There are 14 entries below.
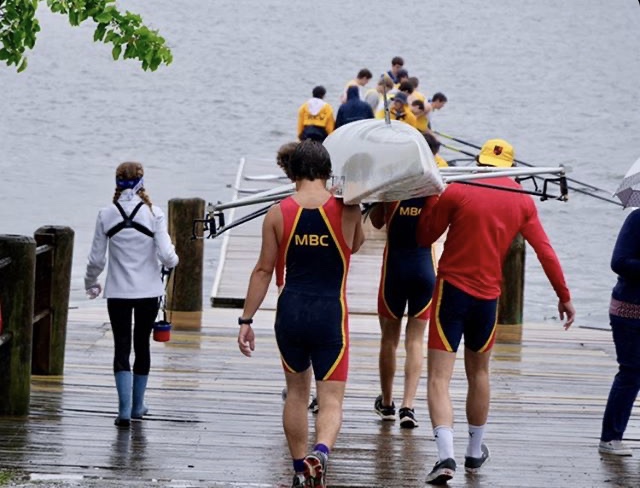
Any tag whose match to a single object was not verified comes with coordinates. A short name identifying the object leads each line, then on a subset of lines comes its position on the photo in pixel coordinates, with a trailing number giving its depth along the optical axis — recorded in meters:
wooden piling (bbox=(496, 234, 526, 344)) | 27.56
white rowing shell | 14.35
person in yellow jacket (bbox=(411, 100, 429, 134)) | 42.42
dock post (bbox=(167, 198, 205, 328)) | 27.84
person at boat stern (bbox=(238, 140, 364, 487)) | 14.50
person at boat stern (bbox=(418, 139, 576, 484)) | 15.83
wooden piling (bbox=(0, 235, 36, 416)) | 18.31
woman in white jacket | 17.78
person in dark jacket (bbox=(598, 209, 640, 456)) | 17.25
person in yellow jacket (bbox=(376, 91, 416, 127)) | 39.03
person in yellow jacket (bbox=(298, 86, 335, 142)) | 46.45
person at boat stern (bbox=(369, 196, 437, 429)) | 17.91
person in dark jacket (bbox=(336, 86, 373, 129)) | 43.12
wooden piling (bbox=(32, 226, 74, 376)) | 21.25
